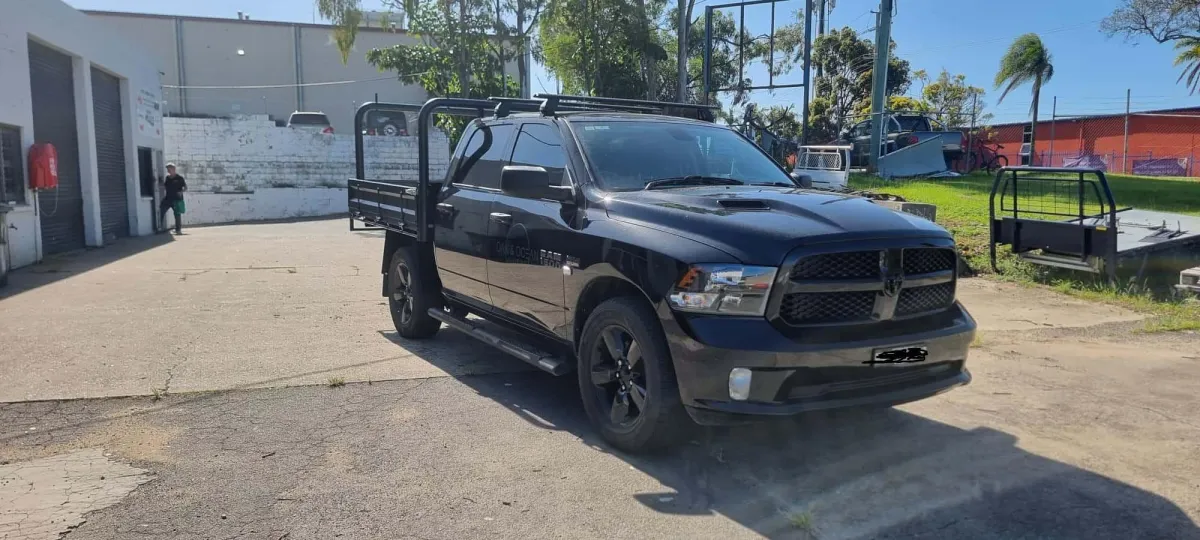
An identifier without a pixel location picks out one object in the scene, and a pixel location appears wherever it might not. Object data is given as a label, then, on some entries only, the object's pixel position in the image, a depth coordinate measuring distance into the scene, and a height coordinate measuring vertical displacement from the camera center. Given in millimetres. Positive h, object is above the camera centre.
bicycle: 24438 +308
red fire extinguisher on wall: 13031 -75
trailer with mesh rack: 9023 -735
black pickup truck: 3986 -570
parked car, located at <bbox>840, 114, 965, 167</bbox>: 22797 +764
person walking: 19953 -688
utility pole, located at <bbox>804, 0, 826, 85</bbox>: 24078 +4314
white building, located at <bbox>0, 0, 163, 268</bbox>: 12711 +656
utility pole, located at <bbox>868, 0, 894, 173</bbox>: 21250 +2315
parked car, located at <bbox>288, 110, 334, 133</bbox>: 33922 +1719
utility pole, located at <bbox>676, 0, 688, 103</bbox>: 25312 +3368
